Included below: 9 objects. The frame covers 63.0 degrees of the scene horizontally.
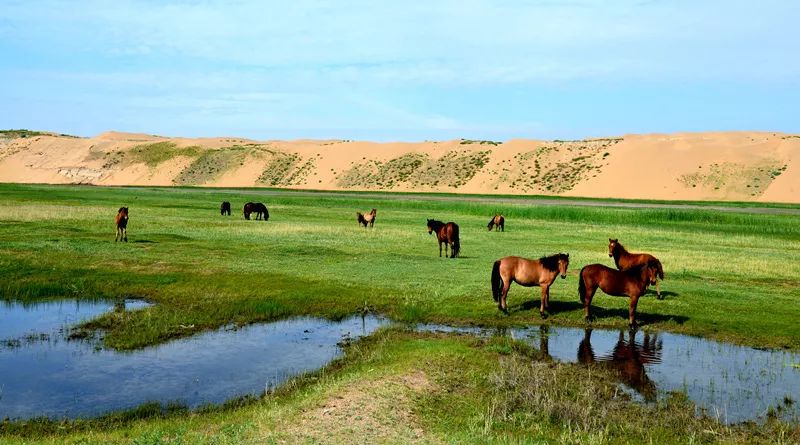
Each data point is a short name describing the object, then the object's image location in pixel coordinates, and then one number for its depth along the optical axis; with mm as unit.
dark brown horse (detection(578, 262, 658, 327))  18438
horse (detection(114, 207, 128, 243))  33719
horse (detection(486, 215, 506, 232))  45681
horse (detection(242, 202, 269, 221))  51906
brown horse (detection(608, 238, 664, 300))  23000
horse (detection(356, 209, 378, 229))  46475
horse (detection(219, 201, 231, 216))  56103
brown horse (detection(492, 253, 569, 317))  19141
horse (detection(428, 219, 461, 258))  30641
